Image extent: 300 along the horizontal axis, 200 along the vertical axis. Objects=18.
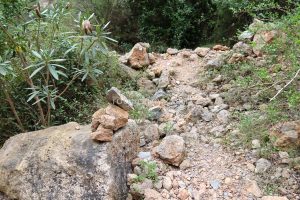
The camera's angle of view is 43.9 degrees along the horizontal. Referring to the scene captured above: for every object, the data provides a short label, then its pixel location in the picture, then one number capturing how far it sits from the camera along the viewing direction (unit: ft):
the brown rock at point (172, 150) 9.09
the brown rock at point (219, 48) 15.64
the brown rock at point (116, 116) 8.94
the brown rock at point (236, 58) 12.77
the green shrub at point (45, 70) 9.72
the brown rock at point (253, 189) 8.39
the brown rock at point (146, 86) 13.28
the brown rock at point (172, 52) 16.12
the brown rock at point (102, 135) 8.74
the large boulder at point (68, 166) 8.41
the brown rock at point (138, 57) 14.67
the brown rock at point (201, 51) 15.44
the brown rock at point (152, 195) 8.20
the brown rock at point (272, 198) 8.02
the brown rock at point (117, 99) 9.14
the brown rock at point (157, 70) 14.14
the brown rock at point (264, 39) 11.39
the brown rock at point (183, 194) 8.39
